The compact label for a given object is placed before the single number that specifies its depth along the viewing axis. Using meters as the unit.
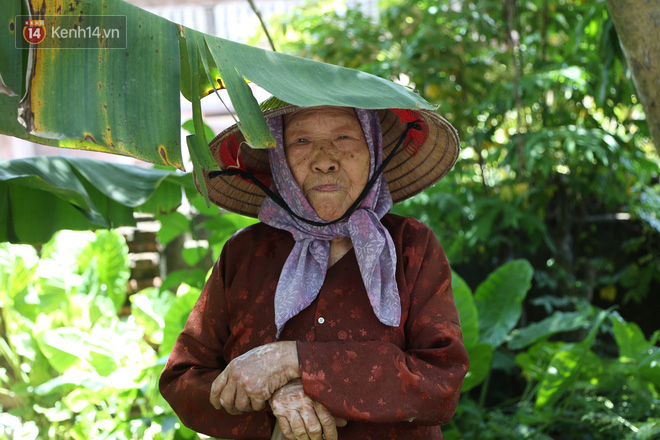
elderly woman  1.41
